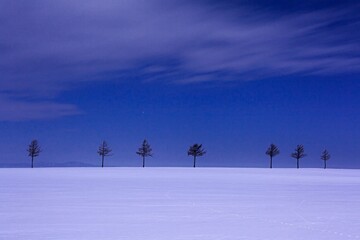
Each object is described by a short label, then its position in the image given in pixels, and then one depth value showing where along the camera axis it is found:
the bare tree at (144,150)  110.00
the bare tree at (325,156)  122.43
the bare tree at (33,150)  102.38
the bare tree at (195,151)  113.21
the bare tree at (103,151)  107.88
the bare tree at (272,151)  115.31
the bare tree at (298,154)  117.62
